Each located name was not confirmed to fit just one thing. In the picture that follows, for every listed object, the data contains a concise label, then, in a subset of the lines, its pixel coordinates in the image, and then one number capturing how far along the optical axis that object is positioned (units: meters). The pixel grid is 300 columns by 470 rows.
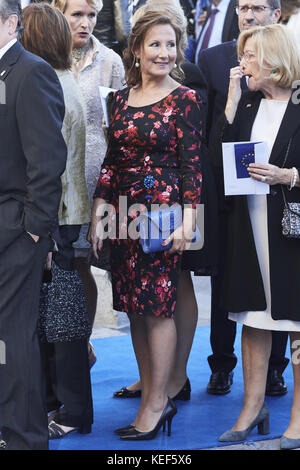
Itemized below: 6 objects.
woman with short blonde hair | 7.32
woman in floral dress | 7.49
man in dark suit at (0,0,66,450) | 6.16
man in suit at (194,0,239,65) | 11.76
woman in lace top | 8.76
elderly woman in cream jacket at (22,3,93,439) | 7.32
